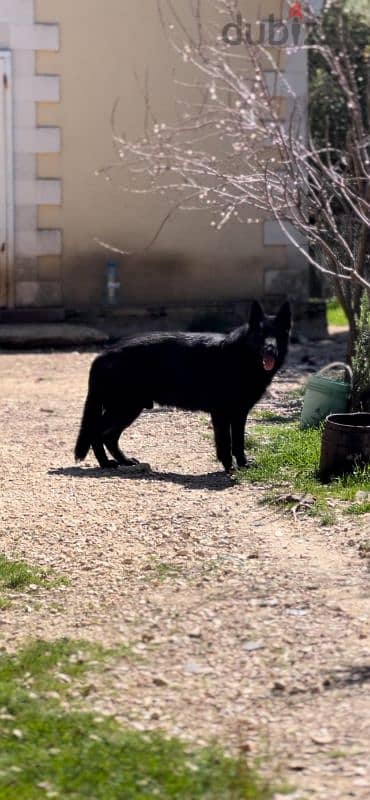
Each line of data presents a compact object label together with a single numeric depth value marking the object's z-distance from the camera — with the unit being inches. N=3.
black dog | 338.0
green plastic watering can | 369.7
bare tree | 264.4
